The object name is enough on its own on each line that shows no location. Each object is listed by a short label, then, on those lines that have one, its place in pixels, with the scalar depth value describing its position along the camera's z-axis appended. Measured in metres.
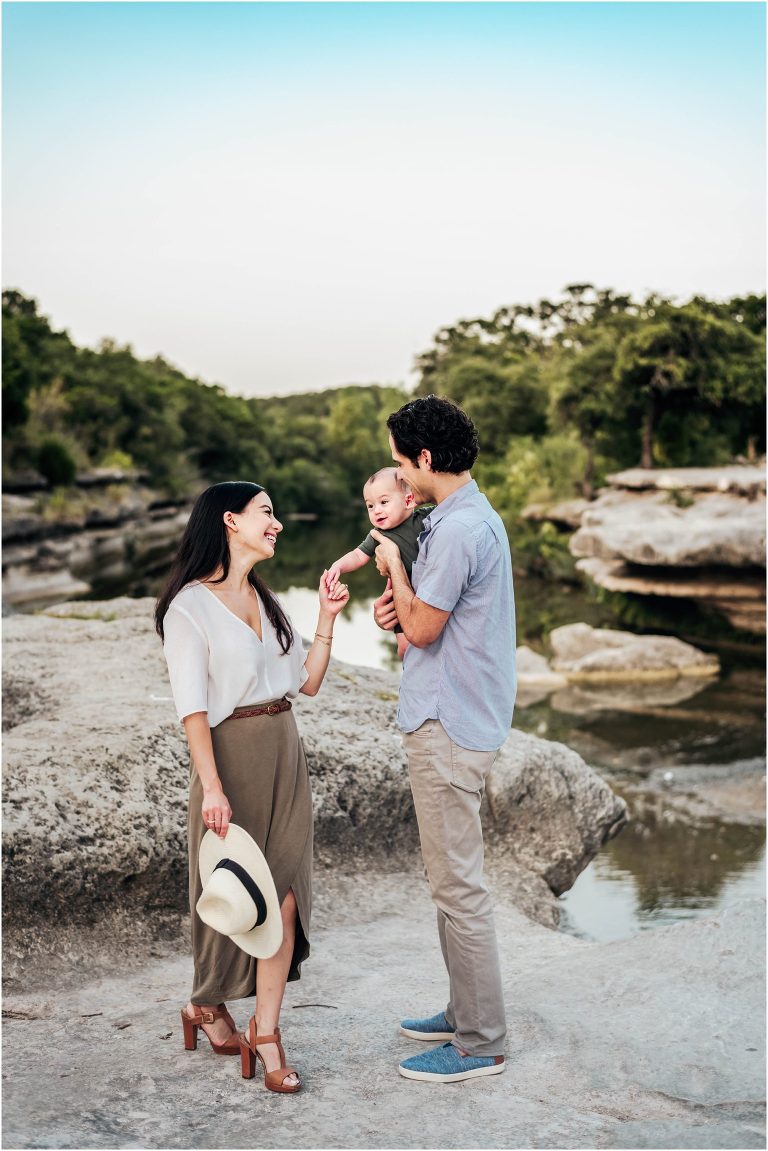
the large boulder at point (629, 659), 15.75
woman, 3.28
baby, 3.50
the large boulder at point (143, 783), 4.46
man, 3.36
